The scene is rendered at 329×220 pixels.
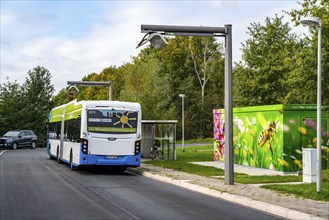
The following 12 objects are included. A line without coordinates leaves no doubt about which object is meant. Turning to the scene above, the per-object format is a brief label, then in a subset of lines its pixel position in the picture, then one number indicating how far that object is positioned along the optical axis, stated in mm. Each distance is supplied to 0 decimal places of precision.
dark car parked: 46875
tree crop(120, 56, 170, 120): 64188
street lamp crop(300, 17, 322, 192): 13289
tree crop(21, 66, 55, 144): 56844
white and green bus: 20422
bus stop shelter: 29797
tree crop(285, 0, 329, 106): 22562
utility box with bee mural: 20969
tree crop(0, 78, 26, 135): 55844
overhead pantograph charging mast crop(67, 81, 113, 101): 31225
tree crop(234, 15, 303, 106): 40125
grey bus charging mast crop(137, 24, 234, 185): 16094
